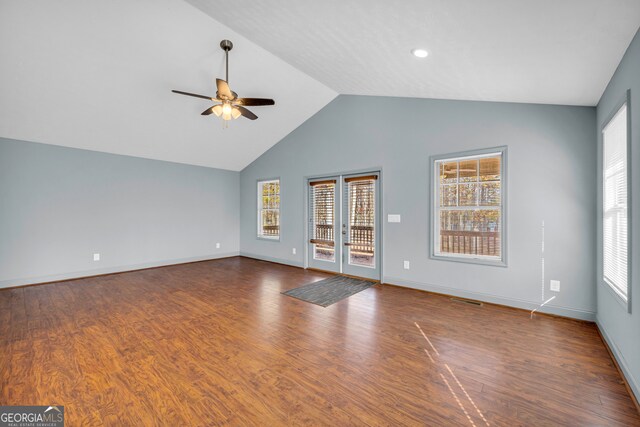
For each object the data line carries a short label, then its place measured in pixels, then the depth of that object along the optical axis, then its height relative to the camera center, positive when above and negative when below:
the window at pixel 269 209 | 6.76 +0.11
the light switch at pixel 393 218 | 4.60 -0.08
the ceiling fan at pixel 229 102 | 3.30 +1.44
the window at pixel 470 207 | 3.71 +0.08
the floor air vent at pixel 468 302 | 3.71 -1.24
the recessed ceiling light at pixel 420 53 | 2.63 +1.59
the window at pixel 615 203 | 2.21 +0.09
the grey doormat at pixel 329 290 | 3.96 -1.25
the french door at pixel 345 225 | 5.00 -0.23
